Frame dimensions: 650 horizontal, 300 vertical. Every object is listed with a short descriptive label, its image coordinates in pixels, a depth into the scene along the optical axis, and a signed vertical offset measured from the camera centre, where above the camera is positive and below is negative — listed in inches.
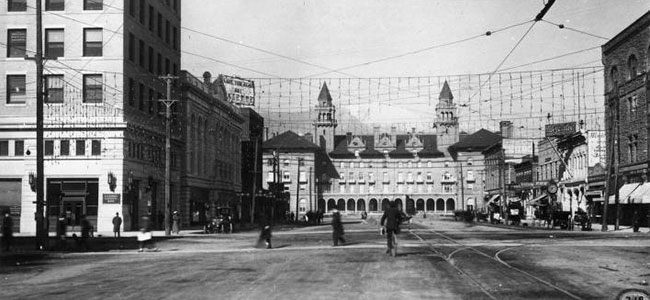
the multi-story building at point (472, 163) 5871.1 +172.2
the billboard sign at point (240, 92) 3705.7 +469.1
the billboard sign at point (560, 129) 3009.4 +229.0
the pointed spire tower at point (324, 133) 6279.5 +439.0
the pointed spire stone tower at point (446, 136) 6082.7 +412.5
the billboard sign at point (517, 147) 4453.7 +228.1
